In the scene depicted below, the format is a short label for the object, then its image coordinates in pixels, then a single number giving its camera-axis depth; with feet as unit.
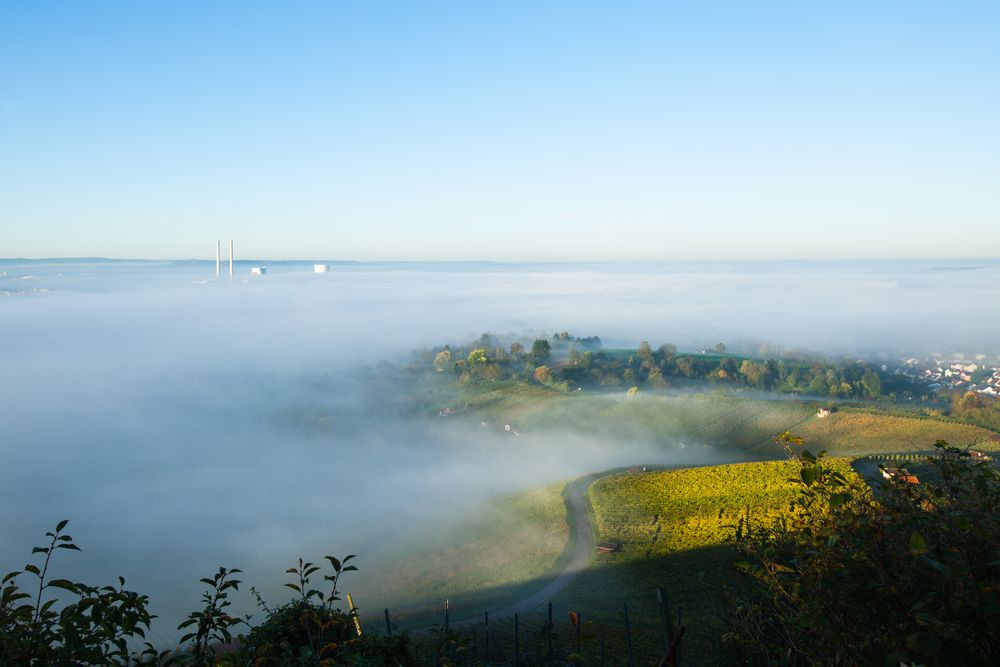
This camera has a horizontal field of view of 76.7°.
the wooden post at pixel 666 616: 13.31
